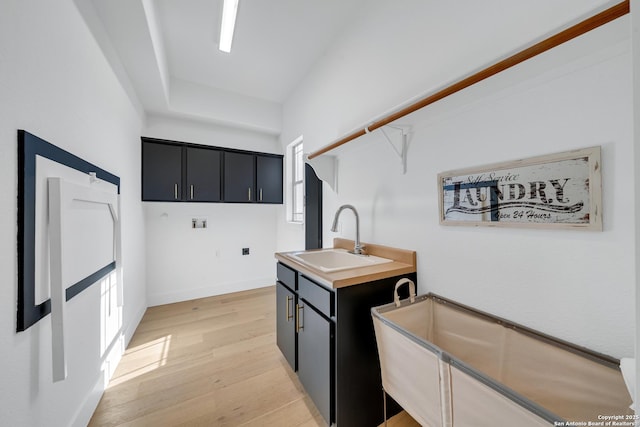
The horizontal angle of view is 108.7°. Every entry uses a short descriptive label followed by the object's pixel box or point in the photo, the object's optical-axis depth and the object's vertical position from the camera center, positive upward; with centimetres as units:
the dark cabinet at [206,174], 267 +55
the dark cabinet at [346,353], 119 -75
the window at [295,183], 330 +49
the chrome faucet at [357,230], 178 -11
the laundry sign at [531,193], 81 +9
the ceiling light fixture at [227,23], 174 +163
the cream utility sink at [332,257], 175 -34
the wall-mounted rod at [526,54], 59 +51
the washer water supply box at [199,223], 319 -8
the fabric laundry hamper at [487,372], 70 -59
